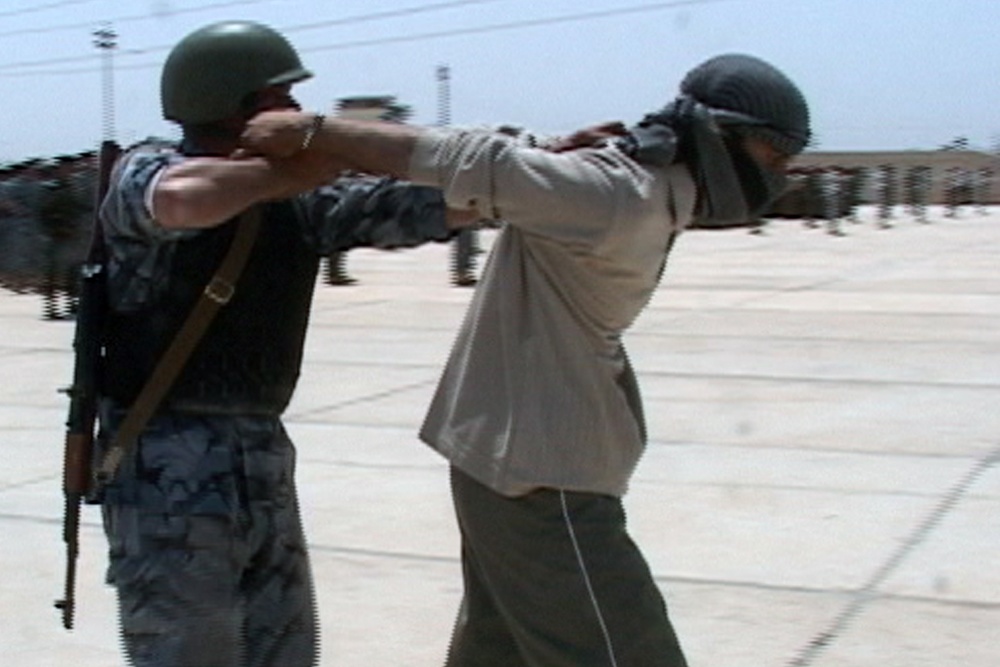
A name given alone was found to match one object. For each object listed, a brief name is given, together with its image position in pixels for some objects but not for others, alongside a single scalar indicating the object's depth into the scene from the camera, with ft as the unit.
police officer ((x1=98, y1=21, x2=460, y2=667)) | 10.29
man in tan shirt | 9.89
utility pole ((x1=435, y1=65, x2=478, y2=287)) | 60.49
